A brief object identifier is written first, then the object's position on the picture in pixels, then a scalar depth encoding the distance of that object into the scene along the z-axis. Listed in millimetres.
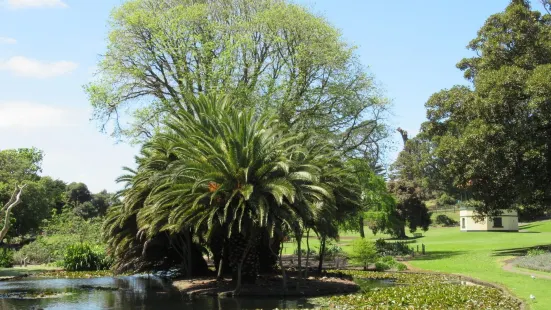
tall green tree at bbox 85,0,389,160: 42500
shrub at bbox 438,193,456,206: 102944
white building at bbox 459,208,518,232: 69000
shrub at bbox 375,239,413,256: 43656
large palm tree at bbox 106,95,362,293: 22969
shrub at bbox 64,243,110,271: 39812
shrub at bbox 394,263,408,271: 33688
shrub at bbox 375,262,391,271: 34844
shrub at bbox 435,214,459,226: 89250
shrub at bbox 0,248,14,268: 42303
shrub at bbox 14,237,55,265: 45906
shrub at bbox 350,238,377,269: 34906
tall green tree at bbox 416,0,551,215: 34594
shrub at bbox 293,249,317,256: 44469
